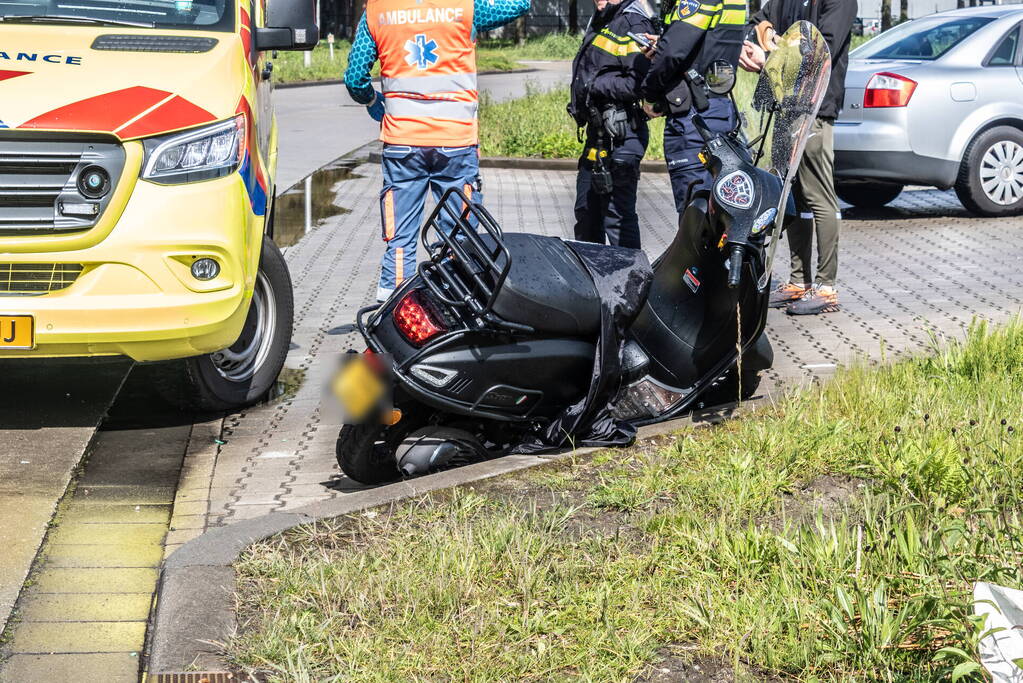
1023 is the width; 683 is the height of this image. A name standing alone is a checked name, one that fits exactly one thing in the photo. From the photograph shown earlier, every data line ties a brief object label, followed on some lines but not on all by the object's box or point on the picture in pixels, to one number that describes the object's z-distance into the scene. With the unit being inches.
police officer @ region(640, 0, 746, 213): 273.0
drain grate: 126.8
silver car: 429.7
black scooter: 179.2
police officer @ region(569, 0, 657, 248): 282.5
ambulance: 203.5
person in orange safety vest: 258.2
